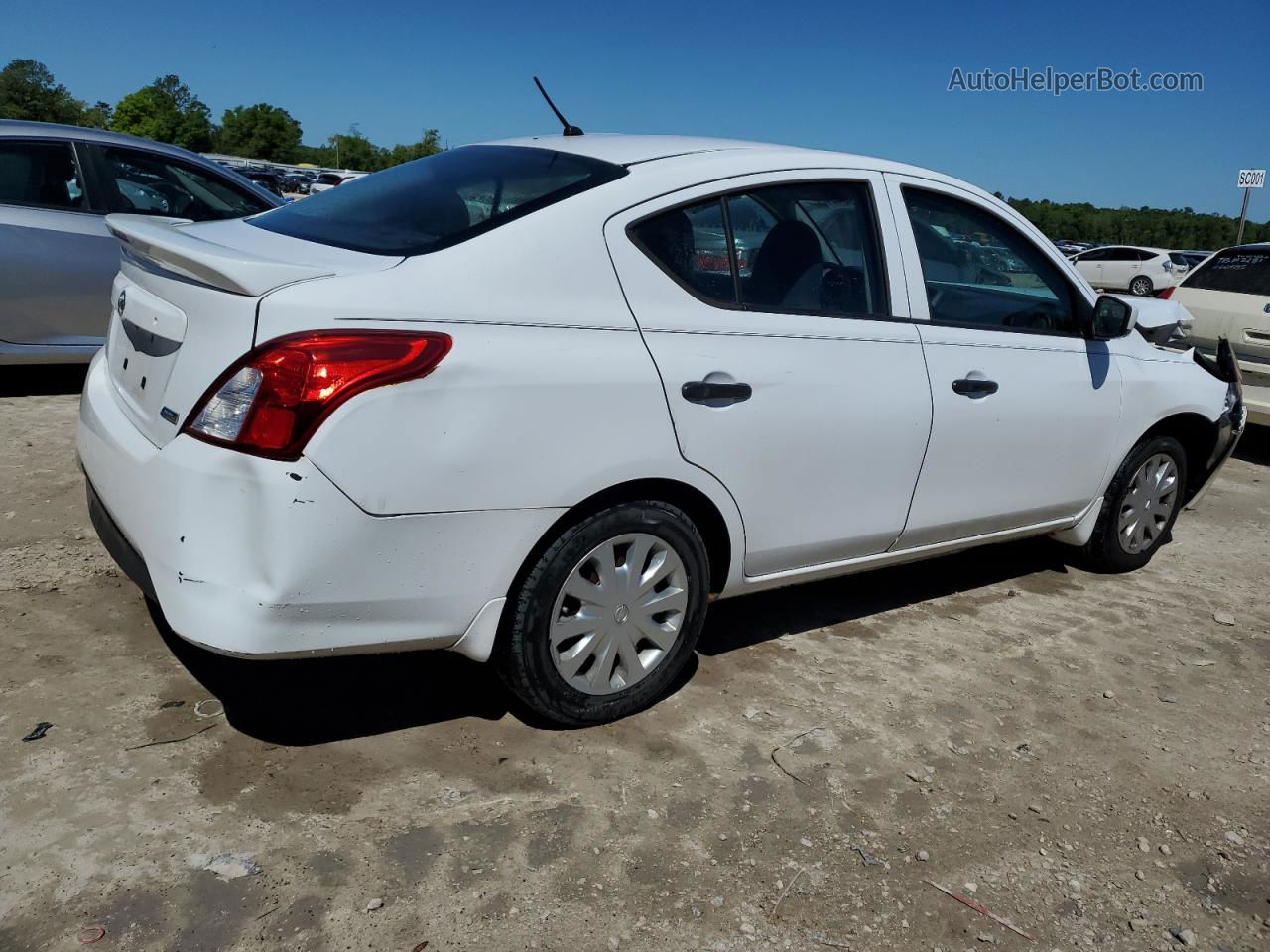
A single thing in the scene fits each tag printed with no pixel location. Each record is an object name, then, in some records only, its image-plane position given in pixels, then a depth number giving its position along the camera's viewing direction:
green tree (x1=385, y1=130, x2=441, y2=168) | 127.62
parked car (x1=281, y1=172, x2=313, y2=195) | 38.92
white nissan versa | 2.46
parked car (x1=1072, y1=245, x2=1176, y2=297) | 31.44
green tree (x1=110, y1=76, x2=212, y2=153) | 129.50
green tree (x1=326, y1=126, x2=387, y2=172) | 161.75
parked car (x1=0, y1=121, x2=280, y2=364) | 6.20
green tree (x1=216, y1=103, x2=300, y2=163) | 150.00
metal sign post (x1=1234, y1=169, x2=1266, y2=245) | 25.16
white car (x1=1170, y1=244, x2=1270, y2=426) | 7.66
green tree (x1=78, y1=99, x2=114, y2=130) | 123.40
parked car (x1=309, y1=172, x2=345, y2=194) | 48.09
